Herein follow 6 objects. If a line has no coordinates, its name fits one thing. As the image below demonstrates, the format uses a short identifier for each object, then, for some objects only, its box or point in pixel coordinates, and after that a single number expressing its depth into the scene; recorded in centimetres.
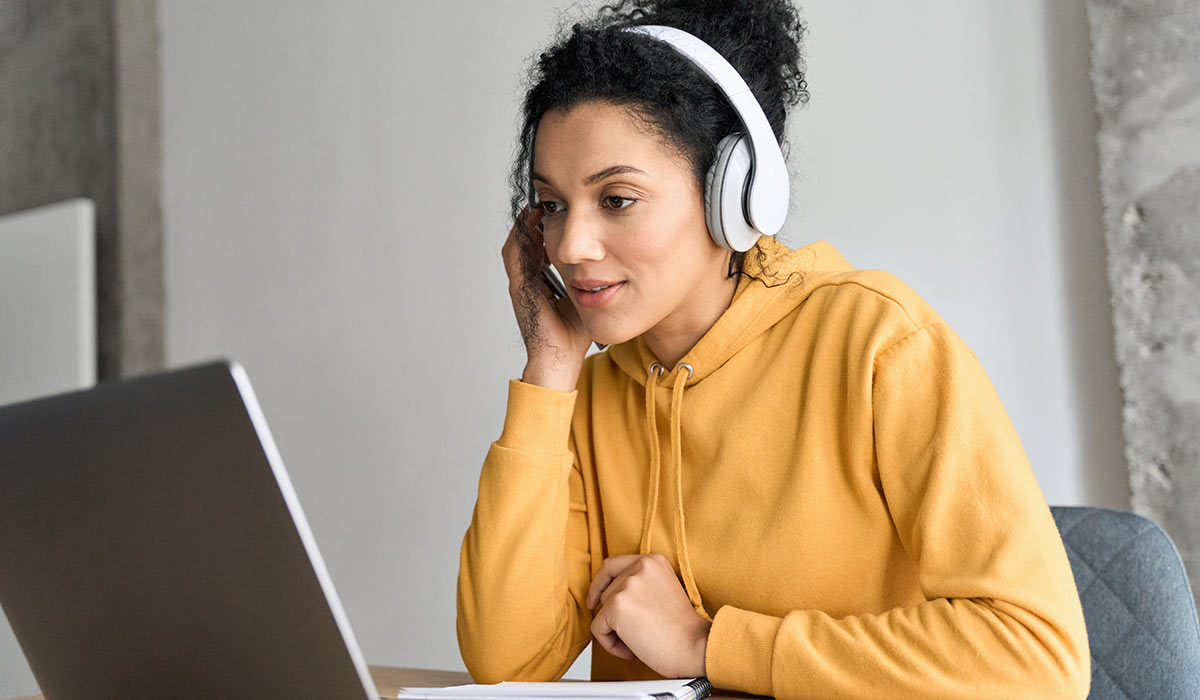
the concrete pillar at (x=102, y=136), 293
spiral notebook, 83
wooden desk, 106
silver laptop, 63
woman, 92
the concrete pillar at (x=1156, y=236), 164
